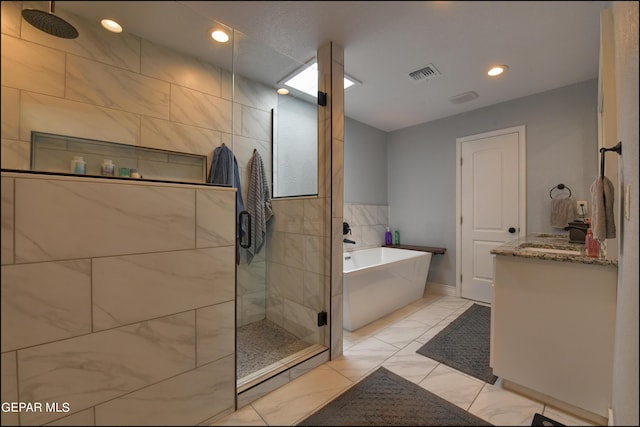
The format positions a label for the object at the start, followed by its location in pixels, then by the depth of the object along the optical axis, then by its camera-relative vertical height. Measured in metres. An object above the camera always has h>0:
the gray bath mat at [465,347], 1.76 -1.07
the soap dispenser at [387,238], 3.83 -0.31
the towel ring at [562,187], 2.54 +0.34
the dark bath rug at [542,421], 1.25 -1.04
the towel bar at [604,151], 1.12 +0.33
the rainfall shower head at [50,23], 0.90 +0.75
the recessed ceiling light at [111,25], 1.02 +0.82
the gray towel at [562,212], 2.46 +0.08
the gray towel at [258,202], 2.29 +0.14
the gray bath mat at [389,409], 1.22 -1.03
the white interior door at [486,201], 2.86 +0.23
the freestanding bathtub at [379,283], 2.31 -0.69
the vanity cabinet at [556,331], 1.28 -0.64
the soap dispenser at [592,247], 1.42 -0.16
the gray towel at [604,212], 1.19 +0.04
